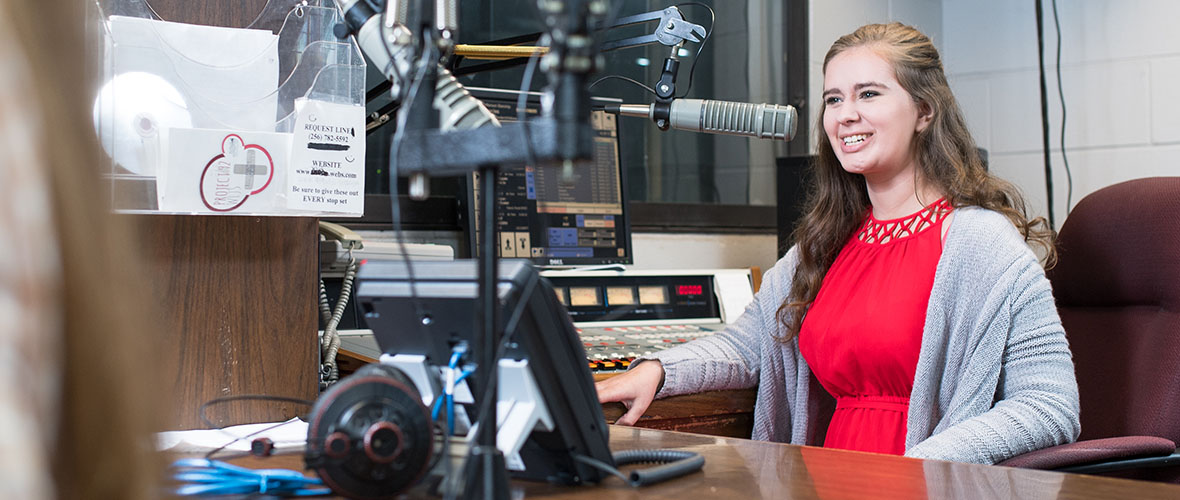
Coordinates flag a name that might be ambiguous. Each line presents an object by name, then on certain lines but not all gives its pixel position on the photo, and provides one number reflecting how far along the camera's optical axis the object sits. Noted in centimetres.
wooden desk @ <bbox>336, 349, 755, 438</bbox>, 152
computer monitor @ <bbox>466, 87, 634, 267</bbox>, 206
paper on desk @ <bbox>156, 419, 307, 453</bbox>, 95
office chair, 159
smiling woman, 151
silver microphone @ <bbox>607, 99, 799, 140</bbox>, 107
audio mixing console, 197
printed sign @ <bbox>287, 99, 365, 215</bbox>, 118
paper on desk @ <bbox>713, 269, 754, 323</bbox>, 227
